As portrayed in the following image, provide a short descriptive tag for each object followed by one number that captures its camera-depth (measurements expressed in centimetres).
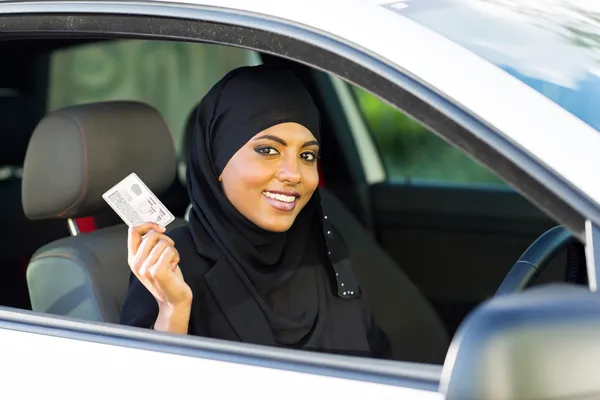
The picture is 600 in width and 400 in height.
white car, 174
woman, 239
